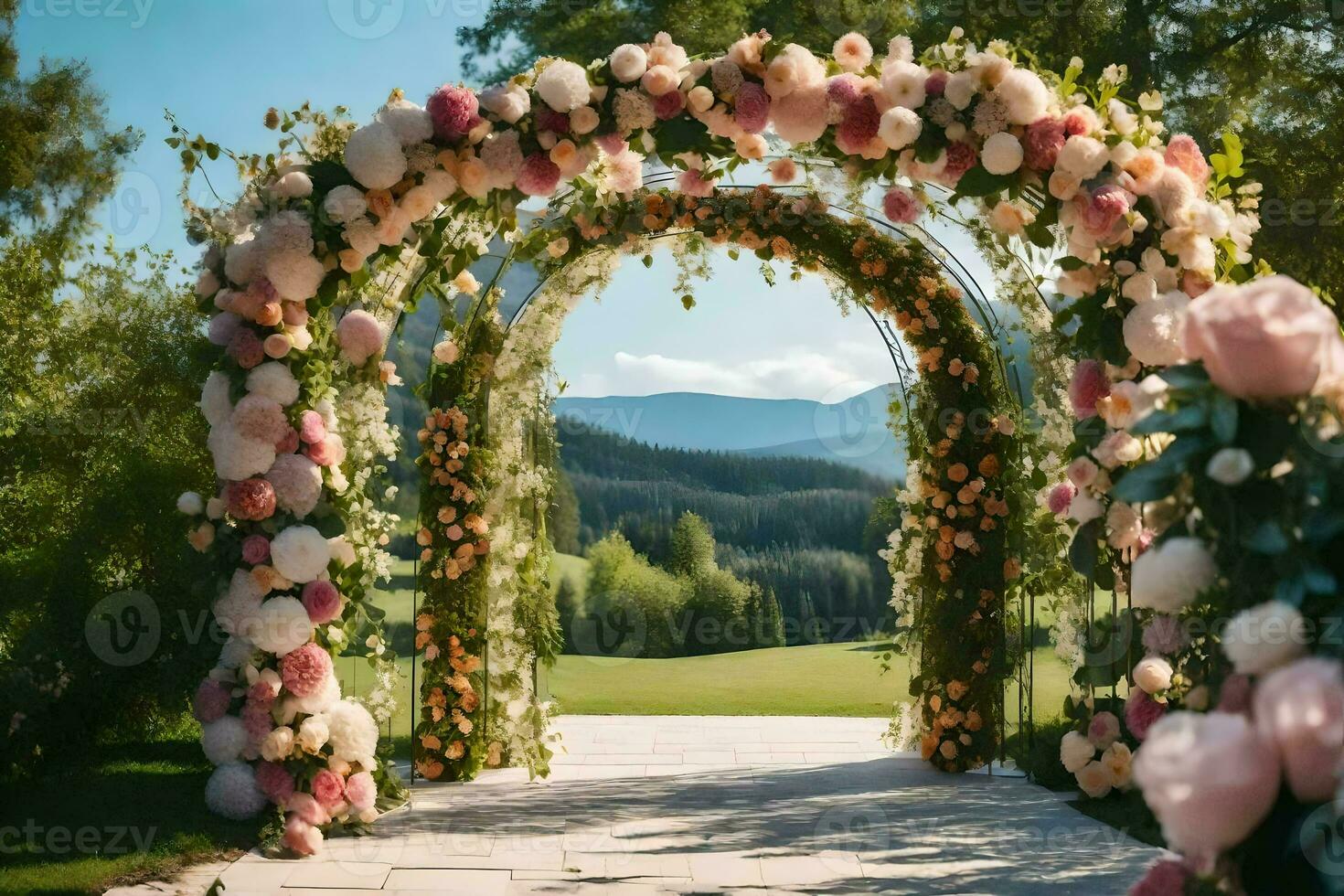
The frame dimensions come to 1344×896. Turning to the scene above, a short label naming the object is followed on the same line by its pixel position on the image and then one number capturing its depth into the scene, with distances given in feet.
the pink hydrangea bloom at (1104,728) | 14.26
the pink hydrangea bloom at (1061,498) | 15.02
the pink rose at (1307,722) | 5.18
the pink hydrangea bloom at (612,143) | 13.33
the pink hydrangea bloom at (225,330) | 13.76
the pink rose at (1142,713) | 11.13
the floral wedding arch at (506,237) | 12.46
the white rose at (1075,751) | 14.76
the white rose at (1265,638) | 5.66
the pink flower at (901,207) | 16.25
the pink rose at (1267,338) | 5.67
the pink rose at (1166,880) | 6.38
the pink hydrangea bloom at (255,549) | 13.65
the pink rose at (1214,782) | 5.29
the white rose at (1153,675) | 11.18
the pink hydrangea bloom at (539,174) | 13.30
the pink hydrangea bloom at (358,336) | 15.07
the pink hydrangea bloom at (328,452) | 14.02
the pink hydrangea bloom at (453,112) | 13.12
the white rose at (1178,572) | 6.23
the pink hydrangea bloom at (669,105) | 13.20
